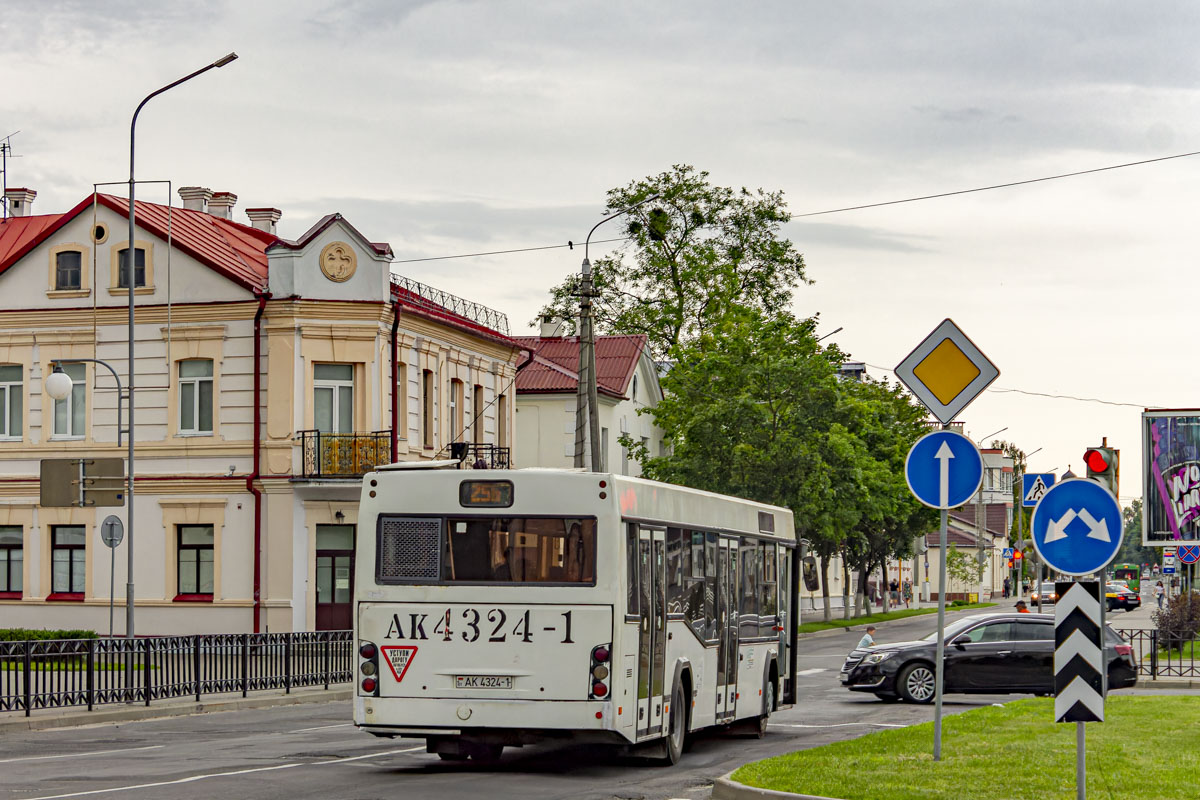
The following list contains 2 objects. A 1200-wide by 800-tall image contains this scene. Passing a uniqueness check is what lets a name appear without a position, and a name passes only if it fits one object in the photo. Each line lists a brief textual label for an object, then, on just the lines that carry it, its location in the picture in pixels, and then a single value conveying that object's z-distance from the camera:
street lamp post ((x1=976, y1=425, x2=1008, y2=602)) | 99.94
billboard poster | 43.16
